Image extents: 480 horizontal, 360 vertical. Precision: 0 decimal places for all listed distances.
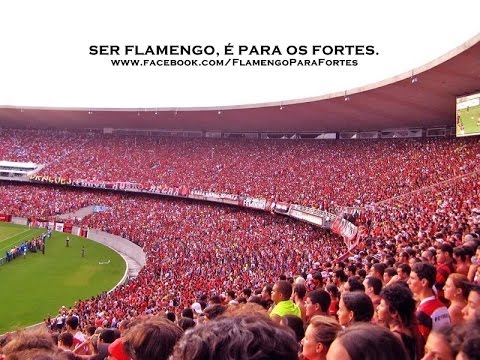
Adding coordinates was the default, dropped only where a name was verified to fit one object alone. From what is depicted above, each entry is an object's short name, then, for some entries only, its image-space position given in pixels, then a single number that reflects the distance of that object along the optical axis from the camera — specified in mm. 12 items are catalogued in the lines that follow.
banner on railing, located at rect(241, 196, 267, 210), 32300
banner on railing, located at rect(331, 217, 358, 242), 21141
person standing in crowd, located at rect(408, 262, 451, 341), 4180
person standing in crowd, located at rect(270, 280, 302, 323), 5348
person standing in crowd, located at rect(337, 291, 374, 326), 4121
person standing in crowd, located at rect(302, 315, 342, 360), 3051
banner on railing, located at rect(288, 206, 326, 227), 26109
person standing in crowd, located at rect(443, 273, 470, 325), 4734
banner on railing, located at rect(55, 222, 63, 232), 35156
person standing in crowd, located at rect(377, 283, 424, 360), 3785
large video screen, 20797
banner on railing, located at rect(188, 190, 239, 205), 34906
